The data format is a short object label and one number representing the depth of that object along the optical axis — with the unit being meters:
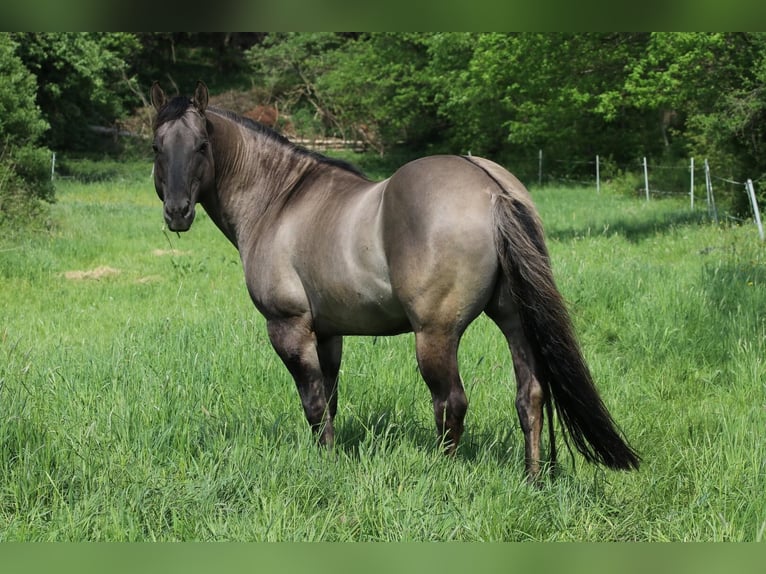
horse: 6.54
